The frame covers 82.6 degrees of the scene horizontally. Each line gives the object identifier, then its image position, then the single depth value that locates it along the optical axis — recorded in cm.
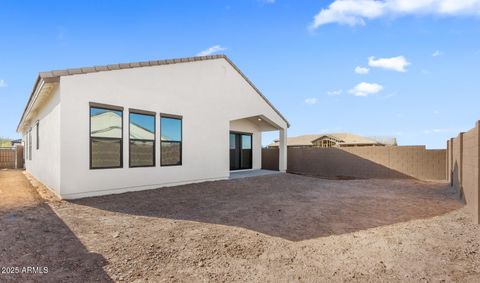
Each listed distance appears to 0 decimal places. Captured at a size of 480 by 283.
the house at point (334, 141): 3177
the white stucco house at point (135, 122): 766
